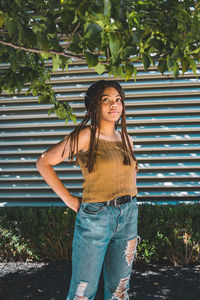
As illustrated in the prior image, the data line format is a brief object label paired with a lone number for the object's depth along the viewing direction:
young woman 1.81
